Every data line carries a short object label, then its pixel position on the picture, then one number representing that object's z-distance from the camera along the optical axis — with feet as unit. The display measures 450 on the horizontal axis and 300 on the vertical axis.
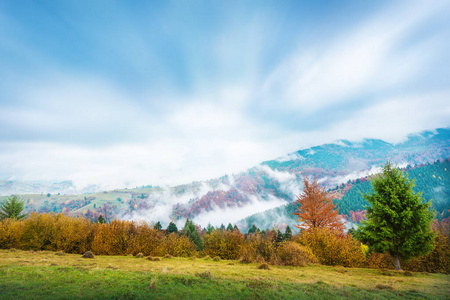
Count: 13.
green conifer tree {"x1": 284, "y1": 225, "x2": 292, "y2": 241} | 236.59
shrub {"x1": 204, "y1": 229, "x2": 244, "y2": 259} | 98.07
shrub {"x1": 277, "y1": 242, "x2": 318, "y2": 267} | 64.18
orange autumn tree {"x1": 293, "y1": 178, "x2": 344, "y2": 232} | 85.56
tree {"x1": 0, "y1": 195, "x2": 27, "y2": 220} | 166.40
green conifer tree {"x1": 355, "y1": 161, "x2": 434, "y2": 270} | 56.49
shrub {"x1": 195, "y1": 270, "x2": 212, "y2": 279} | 41.70
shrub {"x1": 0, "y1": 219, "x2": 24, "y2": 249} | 81.56
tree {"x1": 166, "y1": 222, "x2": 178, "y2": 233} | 278.01
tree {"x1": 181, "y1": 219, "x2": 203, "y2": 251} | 234.52
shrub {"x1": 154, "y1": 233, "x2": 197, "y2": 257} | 90.17
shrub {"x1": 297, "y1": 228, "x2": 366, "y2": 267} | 69.92
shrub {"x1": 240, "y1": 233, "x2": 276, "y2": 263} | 70.20
